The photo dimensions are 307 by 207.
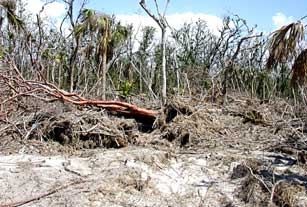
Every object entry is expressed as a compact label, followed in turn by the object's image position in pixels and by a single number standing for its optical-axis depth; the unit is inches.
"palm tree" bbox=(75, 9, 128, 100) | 460.4
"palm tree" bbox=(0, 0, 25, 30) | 322.7
